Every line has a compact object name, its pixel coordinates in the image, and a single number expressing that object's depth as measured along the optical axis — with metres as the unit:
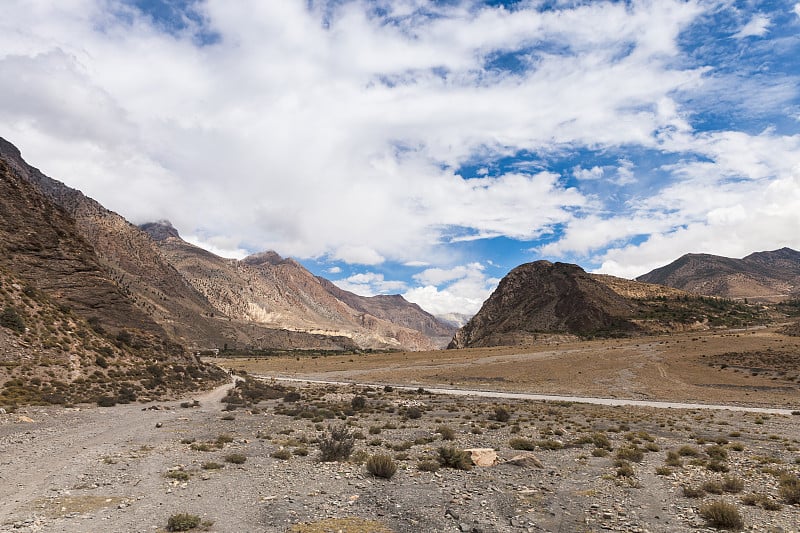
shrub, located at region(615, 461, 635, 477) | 12.90
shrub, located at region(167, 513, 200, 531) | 8.02
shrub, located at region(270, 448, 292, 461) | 14.31
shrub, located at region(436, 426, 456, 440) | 19.21
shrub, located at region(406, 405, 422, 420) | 26.37
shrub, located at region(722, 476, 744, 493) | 11.20
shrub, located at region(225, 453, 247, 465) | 13.48
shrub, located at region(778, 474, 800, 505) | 10.47
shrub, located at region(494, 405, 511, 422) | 25.05
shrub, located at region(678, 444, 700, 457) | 15.98
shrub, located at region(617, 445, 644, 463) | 15.20
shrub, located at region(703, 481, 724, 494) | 11.11
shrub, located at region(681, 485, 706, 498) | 10.89
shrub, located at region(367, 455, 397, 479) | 12.32
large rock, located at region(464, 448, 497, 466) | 14.39
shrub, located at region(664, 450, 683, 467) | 14.31
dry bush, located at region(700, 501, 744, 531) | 8.80
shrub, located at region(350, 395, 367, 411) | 30.12
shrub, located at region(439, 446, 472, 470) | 13.78
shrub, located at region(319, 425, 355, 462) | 14.23
